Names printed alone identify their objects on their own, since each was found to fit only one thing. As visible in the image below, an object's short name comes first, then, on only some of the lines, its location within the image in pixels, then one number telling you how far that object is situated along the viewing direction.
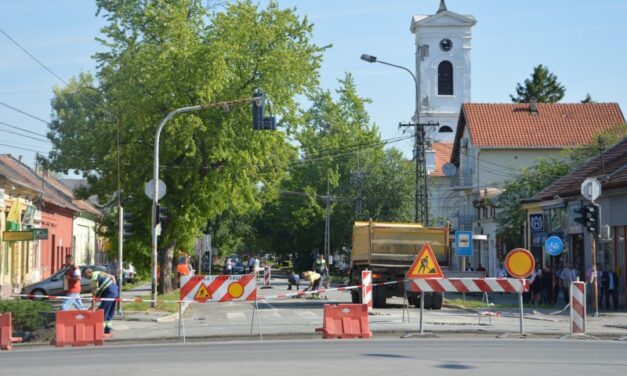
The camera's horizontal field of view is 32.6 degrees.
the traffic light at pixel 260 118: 31.61
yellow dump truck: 33.53
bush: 22.92
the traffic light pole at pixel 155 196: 32.53
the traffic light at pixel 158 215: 32.56
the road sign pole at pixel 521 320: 22.83
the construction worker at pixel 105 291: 24.11
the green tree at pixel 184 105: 41.69
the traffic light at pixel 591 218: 30.48
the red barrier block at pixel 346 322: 22.19
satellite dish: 78.12
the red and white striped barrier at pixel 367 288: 27.31
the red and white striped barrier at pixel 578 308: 22.83
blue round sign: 35.09
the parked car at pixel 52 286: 43.12
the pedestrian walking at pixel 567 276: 37.75
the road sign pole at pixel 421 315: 22.69
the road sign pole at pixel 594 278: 30.34
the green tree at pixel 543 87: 111.56
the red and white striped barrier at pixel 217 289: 23.89
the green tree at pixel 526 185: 58.22
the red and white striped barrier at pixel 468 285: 23.53
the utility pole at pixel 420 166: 47.12
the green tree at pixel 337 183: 73.38
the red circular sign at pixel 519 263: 22.95
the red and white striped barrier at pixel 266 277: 55.88
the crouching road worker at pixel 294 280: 53.41
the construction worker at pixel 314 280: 43.09
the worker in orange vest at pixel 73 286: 26.91
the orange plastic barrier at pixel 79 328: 21.62
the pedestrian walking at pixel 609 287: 35.94
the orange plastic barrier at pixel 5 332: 21.11
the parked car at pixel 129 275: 64.71
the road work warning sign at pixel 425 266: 23.80
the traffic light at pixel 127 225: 32.34
